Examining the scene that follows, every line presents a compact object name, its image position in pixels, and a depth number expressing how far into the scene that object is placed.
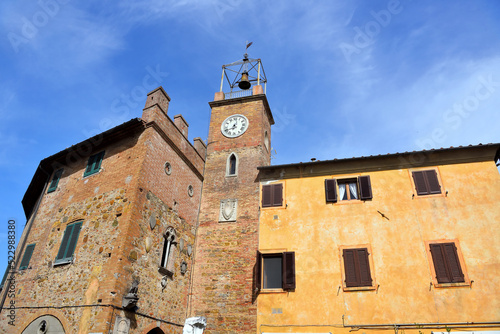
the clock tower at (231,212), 12.73
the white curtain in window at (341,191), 13.49
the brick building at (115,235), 10.20
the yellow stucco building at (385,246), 10.94
